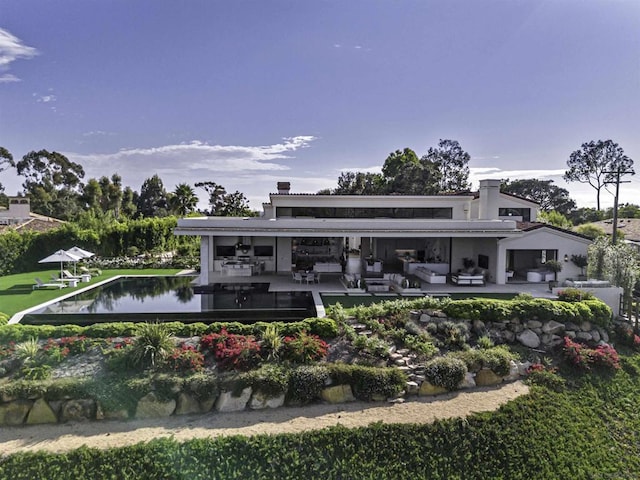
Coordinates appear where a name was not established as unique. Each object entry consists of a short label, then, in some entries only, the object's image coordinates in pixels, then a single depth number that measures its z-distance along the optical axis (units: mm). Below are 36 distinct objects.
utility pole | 26695
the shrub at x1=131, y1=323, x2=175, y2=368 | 10750
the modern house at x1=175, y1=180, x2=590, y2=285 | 21922
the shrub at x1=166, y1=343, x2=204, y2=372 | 10625
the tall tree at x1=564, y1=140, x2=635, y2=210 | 58750
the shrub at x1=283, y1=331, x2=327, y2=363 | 11195
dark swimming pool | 15827
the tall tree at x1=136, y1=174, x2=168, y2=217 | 77500
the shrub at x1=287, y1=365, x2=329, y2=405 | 10266
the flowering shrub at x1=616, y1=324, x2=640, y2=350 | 14477
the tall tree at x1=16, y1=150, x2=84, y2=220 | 72000
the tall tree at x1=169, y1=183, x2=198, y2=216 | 55900
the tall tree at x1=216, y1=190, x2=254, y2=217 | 60250
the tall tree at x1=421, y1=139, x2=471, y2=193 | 69062
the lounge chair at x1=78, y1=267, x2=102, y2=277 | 25373
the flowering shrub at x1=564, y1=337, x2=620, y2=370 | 12453
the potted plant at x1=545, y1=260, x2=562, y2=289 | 22875
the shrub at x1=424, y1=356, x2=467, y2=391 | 11094
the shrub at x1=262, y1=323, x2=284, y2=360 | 11297
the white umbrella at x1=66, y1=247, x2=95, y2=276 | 23523
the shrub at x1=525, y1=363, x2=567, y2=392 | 11516
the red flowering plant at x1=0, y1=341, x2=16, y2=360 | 10836
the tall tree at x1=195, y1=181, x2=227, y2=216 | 66781
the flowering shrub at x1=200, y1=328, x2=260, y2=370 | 10852
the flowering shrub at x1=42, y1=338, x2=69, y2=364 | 10827
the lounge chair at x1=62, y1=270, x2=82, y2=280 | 22941
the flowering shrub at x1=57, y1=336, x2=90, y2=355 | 11281
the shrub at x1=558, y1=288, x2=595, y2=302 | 15442
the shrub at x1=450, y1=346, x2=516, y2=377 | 11758
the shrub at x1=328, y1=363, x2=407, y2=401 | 10562
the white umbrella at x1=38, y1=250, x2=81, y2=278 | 21223
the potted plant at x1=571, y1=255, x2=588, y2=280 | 22881
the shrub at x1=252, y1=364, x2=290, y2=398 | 10172
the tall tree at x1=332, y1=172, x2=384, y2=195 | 59656
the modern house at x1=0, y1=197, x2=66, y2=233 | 40312
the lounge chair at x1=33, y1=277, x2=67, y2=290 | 21266
